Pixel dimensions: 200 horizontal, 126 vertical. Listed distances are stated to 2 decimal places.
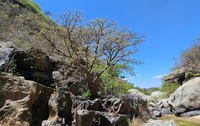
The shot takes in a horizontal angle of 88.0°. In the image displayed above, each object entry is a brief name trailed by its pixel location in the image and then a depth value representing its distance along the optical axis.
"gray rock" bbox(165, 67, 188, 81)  15.23
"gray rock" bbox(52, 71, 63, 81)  9.07
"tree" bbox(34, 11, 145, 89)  6.70
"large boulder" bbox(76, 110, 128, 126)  3.77
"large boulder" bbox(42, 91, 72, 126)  3.62
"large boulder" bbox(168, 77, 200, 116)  8.38
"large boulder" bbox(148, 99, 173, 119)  8.69
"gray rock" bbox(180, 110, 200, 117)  7.85
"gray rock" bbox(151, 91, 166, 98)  16.64
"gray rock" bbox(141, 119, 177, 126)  5.35
